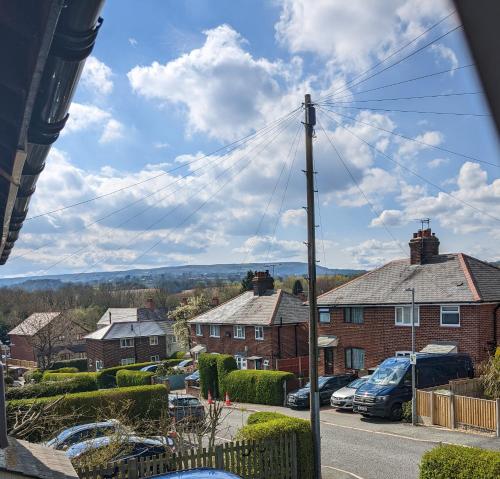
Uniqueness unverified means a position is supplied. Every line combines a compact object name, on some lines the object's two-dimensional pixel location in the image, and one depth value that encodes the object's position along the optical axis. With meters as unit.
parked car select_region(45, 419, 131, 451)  13.75
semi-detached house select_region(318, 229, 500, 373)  25.06
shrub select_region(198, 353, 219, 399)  31.59
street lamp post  19.02
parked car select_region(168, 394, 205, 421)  19.02
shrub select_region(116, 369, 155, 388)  32.53
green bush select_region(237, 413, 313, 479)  12.39
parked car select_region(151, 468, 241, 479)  8.62
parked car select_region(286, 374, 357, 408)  24.34
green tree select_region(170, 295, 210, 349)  51.00
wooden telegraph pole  13.84
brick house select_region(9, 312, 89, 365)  51.34
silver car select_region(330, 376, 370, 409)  22.88
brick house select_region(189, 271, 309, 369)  34.94
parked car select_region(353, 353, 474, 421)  20.41
